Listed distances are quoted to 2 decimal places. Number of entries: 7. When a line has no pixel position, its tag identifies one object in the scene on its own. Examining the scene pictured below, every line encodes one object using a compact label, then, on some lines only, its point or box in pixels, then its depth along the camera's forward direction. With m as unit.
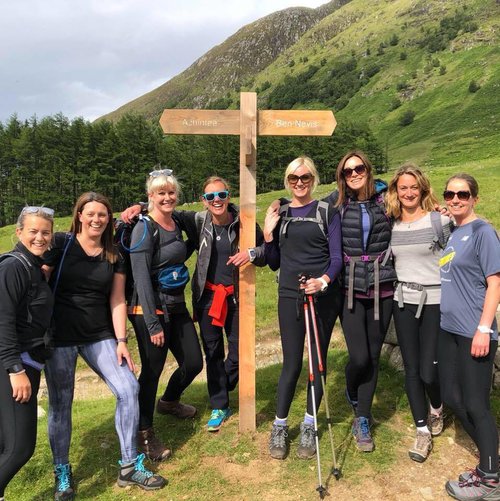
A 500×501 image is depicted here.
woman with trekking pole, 5.36
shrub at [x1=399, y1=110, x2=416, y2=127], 114.69
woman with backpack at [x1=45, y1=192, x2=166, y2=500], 4.86
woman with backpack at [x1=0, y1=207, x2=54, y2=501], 4.10
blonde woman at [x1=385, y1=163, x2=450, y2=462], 5.17
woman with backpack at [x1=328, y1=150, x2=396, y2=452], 5.36
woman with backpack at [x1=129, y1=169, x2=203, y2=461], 5.31
